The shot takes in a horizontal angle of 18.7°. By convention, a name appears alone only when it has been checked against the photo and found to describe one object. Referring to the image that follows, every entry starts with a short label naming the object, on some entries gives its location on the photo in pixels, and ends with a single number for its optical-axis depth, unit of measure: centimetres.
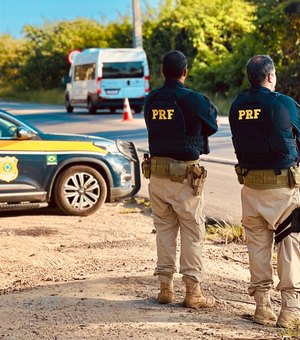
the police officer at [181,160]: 621
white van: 3425
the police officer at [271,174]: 579
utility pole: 3997
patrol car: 1075
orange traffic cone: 2930
